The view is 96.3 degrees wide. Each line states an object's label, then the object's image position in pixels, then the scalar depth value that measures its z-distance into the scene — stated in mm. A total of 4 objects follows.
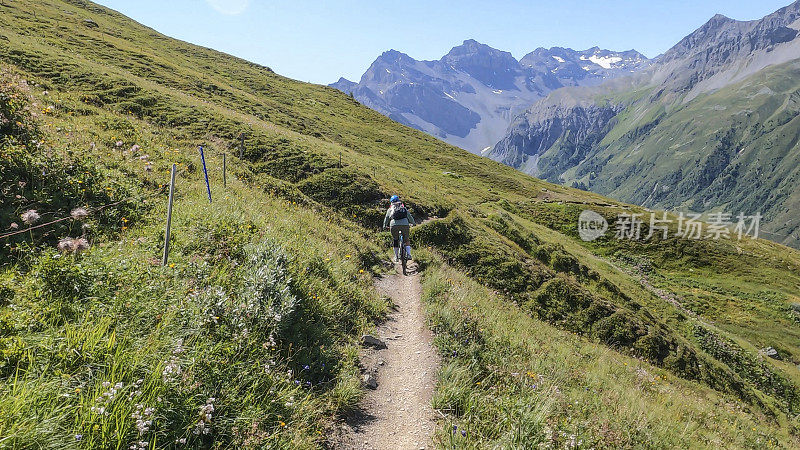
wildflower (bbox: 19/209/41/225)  7870
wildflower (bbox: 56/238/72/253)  6629
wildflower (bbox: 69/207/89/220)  8458
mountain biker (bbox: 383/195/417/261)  16859
